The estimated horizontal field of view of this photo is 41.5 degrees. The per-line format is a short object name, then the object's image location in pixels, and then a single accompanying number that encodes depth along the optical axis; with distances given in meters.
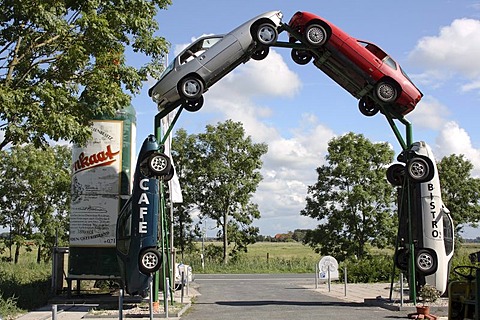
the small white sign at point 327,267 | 25.62
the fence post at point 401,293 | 17.00
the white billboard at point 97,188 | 19.16
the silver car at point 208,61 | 17.61
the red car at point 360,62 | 17.97
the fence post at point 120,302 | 12.62
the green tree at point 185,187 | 47.06
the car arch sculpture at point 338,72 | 17.52
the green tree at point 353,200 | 41.38
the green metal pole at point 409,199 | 17.42
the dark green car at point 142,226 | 16.30
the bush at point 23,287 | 17.09
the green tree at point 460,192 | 47.22
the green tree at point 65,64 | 13.95
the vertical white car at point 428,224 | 17.25
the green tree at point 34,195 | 34.34
